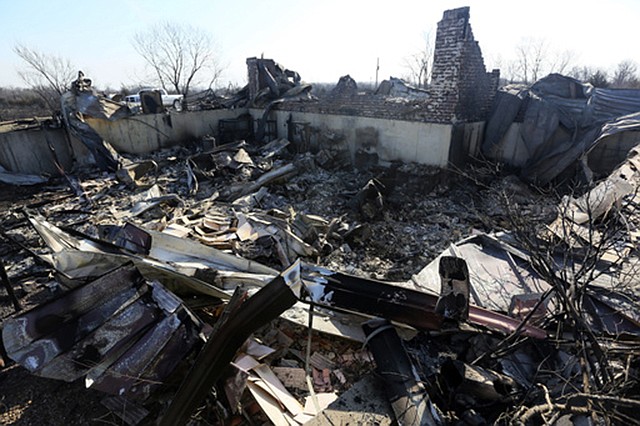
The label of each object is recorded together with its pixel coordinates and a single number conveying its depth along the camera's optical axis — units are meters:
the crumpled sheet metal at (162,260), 3.63
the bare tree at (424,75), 31.50
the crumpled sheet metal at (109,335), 2.64
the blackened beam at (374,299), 2.74
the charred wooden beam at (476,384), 2.46
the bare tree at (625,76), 29.78
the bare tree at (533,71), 31.03
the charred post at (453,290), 2.68
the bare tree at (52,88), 21.64
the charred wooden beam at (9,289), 3.60
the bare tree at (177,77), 26.81
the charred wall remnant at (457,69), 7.12
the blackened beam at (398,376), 2.34
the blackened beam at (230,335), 2.49
